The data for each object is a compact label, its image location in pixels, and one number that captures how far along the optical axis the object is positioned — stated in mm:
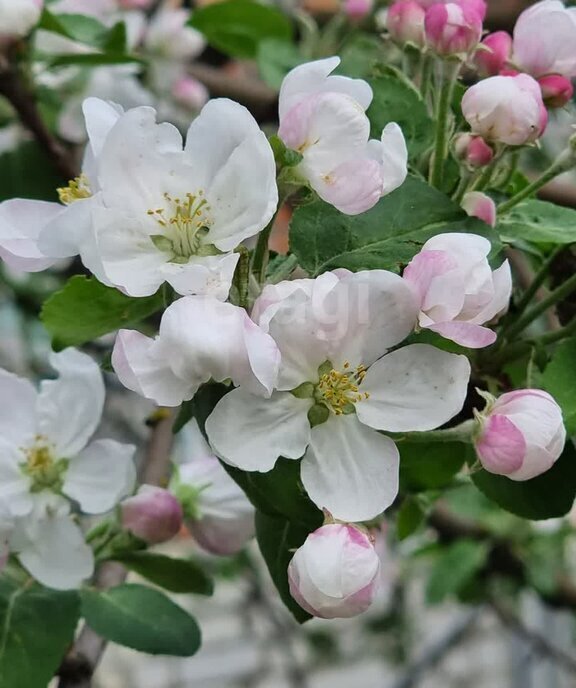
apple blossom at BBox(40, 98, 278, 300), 208
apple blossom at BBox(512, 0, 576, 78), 245
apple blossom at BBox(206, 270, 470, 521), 203
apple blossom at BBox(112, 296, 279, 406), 192
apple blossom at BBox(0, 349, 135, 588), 269
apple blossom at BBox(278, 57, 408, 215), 213
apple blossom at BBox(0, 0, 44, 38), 372
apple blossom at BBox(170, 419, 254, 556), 291
